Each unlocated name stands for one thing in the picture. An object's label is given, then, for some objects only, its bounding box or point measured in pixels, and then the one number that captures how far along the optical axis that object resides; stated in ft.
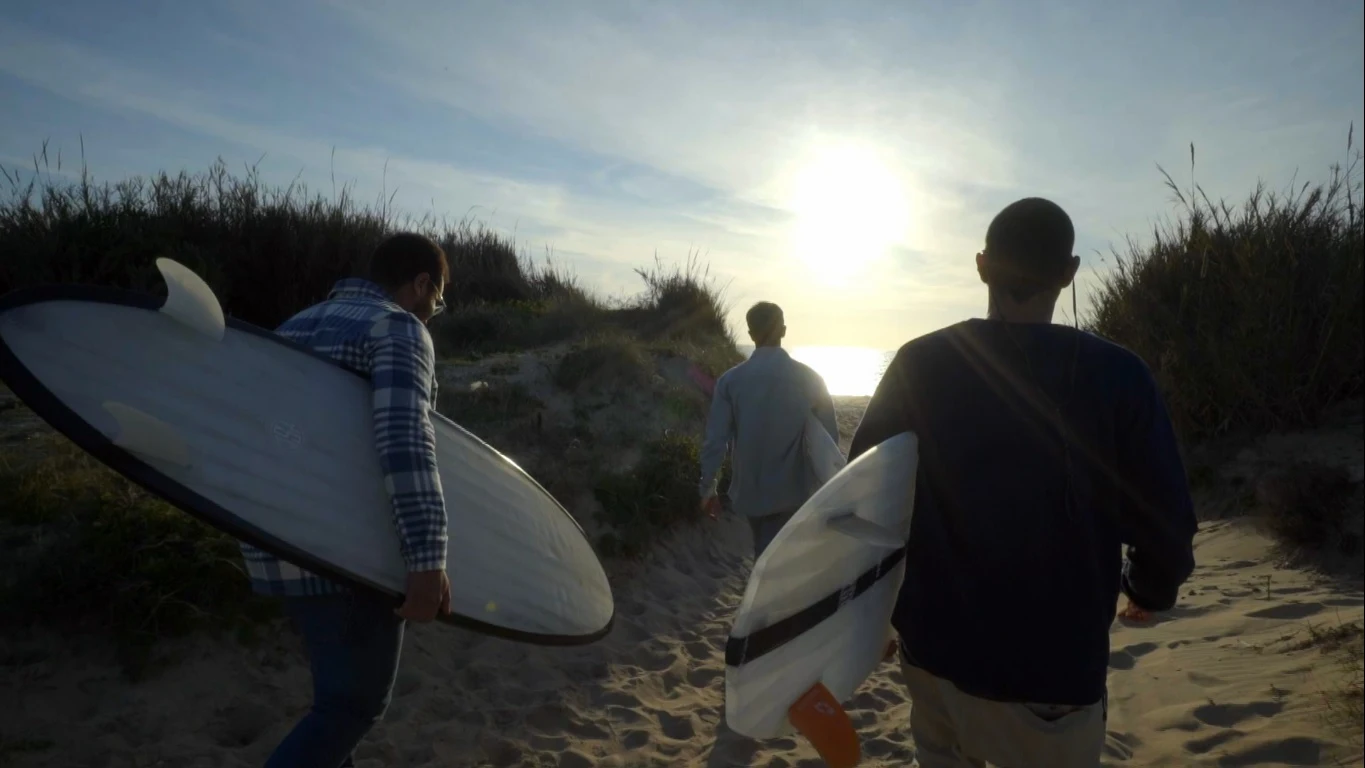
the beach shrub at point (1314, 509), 17.98
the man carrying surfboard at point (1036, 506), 5.41
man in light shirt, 13.42
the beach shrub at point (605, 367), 27.30
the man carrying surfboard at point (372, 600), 6.19
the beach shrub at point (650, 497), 19.72
